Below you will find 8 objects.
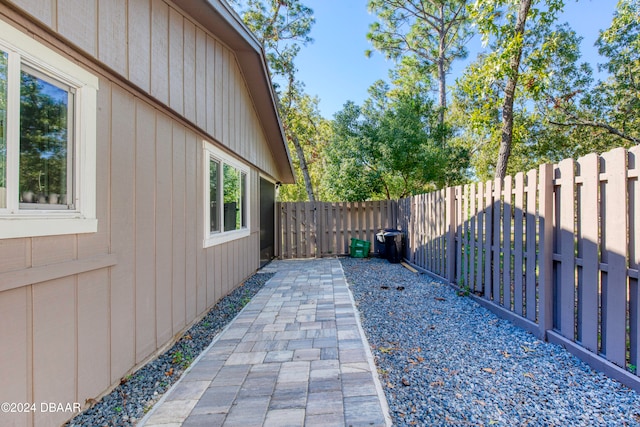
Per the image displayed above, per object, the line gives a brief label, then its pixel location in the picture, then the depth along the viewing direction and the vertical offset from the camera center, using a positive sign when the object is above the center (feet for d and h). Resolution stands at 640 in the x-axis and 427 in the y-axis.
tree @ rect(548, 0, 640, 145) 33.01 +14.24
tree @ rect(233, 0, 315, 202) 48.12 +29.19
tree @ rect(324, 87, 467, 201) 33.76 +7.06
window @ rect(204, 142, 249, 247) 15.02 +0.93
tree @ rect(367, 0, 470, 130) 49.11 +31.06
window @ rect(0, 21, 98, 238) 5.58 +1.56
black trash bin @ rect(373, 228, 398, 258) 29.30 -2.97
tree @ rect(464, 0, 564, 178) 23.20 +13.00
